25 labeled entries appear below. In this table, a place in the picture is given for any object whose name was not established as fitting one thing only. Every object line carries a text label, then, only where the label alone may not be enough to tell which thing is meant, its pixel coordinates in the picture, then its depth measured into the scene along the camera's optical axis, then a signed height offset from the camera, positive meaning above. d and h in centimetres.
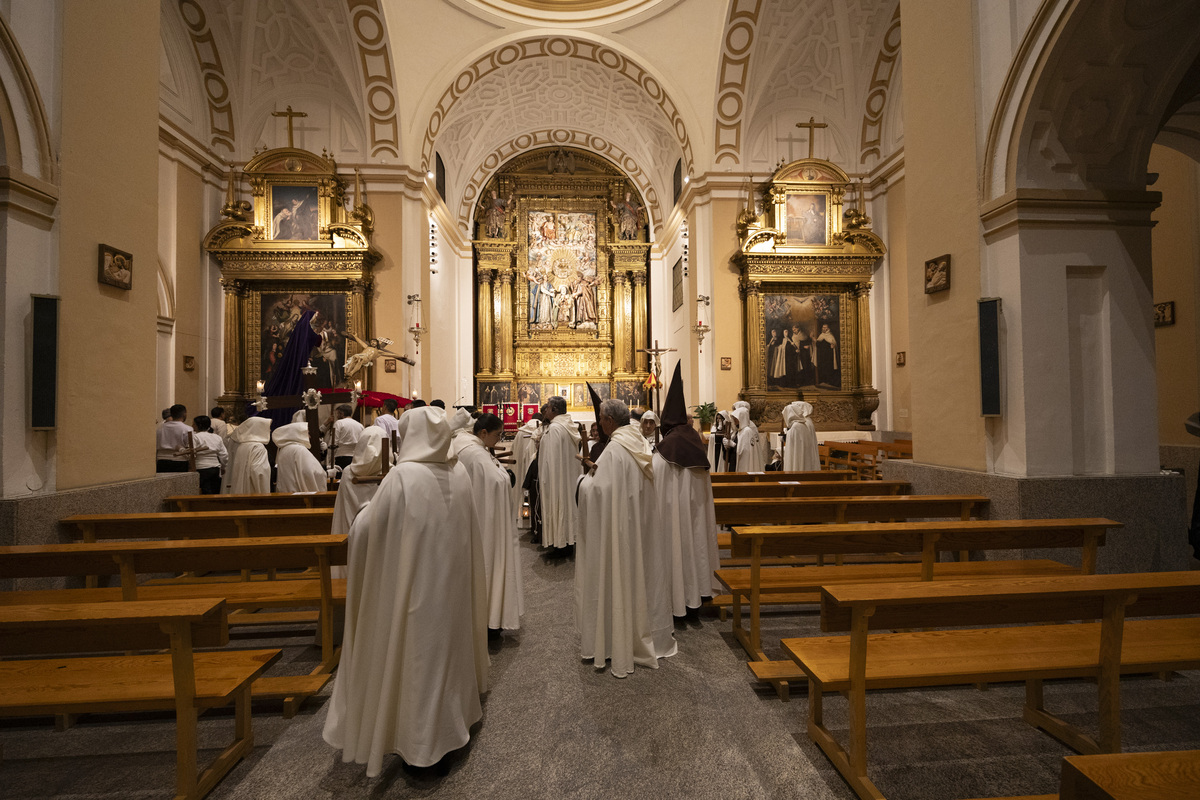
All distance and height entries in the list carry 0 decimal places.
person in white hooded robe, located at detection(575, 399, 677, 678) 348 -97
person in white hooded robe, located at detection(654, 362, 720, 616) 424 -73
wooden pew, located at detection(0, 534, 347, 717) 304 -81
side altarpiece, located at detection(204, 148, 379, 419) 1191 +312
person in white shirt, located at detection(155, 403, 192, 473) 693 -36
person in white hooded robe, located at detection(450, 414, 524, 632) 396 -73
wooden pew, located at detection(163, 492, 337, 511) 491 -75
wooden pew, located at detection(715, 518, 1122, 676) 333 -79
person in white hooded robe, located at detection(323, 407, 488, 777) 238 -87
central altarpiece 1845 +422
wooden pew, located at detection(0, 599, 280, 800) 216 -105
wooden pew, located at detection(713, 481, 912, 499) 531 -74
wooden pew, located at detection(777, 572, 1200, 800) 229 -103
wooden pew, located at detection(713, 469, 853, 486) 642 -76
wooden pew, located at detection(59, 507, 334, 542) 395 -75
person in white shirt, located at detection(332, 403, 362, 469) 725 -23
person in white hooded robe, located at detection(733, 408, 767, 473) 980 -52
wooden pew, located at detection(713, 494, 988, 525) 426 -74
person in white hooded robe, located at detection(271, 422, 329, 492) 623 -52
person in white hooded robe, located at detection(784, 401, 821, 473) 930 -49
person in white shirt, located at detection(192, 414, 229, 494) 727 -48
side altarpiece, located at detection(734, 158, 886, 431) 1266 +252
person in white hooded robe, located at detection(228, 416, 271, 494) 635 -48
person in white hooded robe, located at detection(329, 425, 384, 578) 402 -53
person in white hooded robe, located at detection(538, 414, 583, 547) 638 -75
